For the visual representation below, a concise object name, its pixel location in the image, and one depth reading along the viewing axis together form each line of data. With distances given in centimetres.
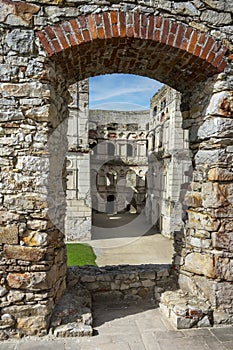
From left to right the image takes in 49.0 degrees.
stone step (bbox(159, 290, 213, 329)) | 343
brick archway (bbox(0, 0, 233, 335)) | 311
